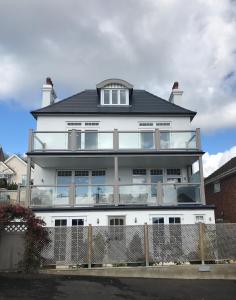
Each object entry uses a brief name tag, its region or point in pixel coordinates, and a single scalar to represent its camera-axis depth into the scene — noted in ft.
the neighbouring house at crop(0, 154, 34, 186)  96.07
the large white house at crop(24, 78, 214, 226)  38.13
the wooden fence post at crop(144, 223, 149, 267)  29.53
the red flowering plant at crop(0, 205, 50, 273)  29.18
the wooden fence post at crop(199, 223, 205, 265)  29.82
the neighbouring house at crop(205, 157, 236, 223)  45.92
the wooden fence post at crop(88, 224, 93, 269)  29.43
